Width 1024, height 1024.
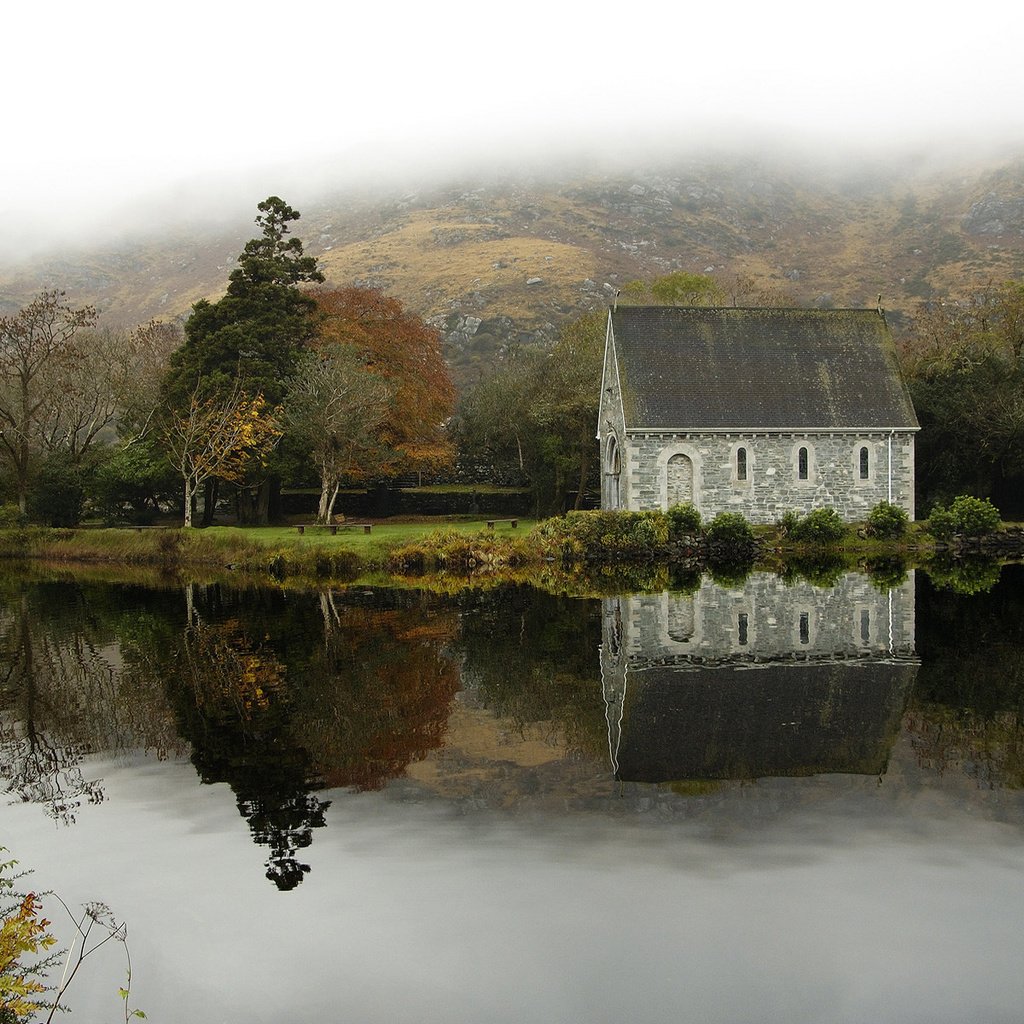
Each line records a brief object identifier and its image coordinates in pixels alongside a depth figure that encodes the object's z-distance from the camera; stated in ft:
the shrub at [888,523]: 129.49
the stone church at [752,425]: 138.31
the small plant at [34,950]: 22.85
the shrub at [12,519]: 159.02
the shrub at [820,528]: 128.47
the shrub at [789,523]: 129.93
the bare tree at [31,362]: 155.12
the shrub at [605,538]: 125.80
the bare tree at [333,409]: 144.97
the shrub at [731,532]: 126.00
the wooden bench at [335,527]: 140.73
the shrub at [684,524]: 128.06
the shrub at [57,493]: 162.30
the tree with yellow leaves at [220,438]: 147.64
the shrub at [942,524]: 130.11
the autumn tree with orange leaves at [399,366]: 170.91
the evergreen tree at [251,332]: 156.66
